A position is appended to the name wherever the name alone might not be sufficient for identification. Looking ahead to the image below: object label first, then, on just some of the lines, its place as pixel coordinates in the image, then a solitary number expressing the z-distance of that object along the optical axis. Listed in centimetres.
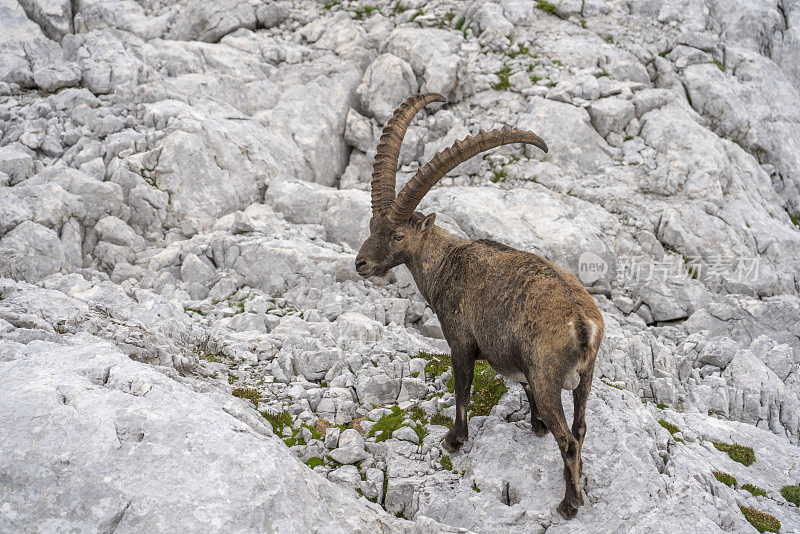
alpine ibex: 1290
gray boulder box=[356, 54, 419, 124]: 4181
